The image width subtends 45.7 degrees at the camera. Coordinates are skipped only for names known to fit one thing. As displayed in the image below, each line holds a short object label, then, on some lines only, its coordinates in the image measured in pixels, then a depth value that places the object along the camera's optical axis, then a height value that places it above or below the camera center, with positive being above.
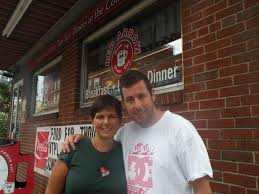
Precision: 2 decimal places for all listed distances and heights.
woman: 1.88 -0.23
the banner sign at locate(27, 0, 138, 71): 4.20 +1.64
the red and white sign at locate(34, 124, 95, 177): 4.72 -0.29
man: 1.59 -0.13
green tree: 11.75 +1.01
